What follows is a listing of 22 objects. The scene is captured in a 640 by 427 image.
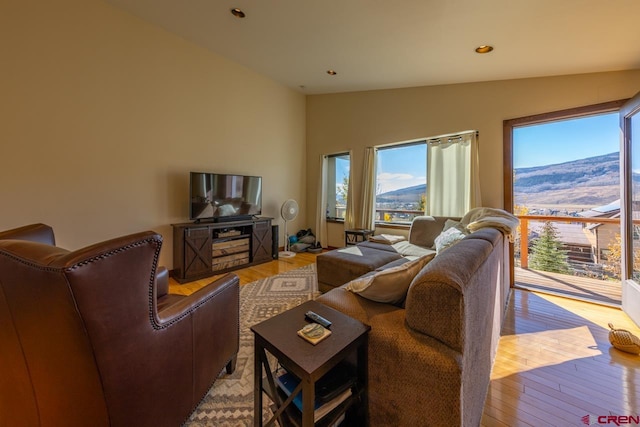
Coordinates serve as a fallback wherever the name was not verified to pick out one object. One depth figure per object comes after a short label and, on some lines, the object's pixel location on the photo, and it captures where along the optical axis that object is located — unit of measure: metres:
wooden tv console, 3.25
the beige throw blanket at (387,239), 3.66
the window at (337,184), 5.11
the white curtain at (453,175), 3.35
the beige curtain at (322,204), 5.13
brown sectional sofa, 0.90
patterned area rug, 1.32
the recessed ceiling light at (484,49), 2.44
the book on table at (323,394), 0.90
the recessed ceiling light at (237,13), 2.58
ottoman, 2.50
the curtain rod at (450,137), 3.42
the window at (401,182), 4.14
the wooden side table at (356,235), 4.27
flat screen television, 3.47
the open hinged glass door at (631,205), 2.25
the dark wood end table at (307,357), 0.82
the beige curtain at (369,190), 4.42
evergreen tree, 3.32
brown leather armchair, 0.75
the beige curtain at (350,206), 4.69
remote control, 1.05
